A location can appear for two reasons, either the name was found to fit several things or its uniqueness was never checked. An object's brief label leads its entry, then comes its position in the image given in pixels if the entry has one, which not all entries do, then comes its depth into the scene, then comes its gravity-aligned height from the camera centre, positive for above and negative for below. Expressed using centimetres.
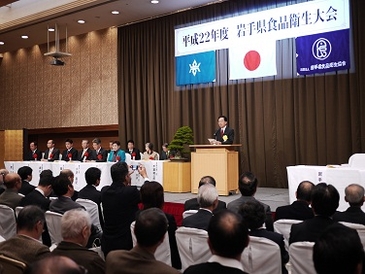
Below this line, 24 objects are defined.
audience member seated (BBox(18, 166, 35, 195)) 453 -37
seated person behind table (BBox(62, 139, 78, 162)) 909 -19
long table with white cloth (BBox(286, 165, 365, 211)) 503 -47
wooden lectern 648 -37
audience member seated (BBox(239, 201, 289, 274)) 246 -51
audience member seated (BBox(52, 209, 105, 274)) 200 -50
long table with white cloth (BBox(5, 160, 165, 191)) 768 -48
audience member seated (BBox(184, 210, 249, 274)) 161 -42
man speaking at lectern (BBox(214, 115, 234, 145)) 696 +12
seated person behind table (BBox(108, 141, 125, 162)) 804 -21
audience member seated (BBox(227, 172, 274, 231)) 329 -37
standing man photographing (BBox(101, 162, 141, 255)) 338 -59
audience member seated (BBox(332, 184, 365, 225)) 277 -48
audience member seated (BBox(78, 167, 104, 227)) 407 -44
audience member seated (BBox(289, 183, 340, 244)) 242 -47
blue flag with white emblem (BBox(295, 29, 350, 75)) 710 +152
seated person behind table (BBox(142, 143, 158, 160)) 871 -22
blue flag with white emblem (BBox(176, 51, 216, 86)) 871 +158
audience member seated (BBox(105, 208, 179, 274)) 181 -50
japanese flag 782 +157
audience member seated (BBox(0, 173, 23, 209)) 390 -45
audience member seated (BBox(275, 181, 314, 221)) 312 -53
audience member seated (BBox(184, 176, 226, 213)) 329 -51
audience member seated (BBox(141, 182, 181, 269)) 296 -44
